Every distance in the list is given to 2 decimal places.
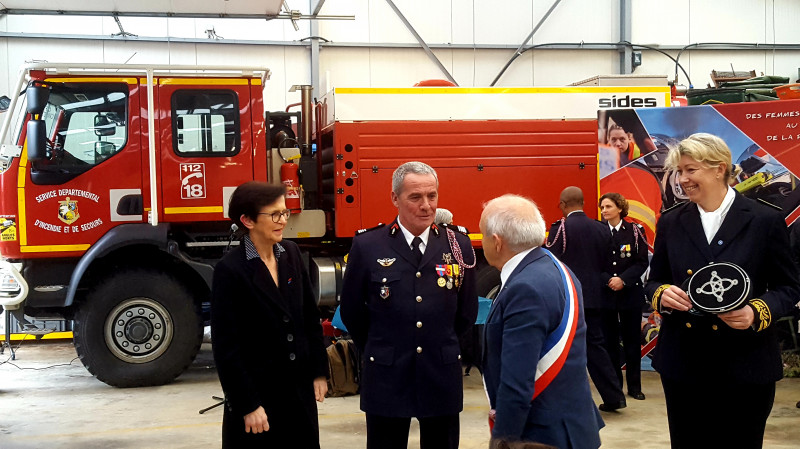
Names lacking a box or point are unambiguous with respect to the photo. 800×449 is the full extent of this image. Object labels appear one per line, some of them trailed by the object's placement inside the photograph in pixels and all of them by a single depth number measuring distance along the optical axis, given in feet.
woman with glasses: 11.31
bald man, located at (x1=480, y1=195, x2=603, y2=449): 9.11
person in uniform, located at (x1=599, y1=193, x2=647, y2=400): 23.30
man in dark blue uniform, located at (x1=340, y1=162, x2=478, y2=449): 12.14
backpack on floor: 24.45
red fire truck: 25.36
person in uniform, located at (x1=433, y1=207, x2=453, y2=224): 21.49
